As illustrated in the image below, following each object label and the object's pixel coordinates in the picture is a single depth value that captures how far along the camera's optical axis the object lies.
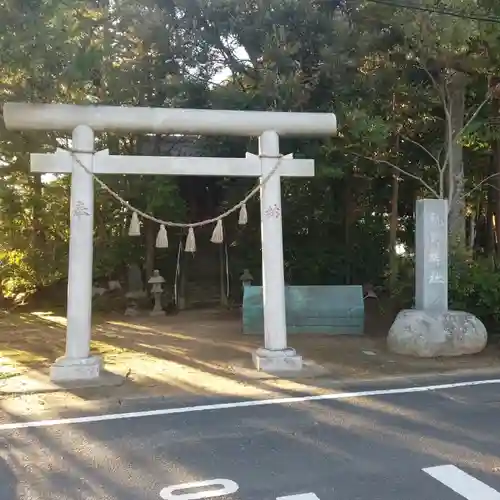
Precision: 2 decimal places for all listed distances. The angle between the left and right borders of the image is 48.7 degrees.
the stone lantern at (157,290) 13.74
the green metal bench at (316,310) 10.50
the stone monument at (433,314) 8.37
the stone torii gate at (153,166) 6.92
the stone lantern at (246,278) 14.46
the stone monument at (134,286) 14.53
